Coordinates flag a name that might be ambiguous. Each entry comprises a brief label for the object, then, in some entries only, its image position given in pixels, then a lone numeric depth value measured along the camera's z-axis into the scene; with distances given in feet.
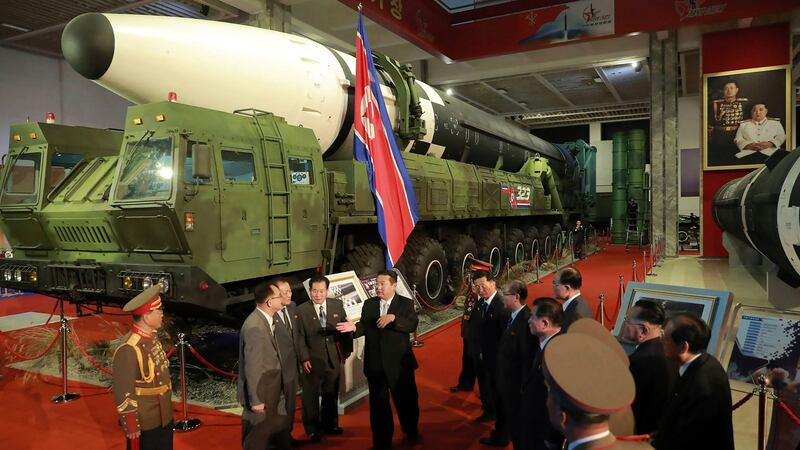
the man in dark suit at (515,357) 10.06
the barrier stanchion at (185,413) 13.46
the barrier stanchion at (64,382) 15.56
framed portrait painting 36.88
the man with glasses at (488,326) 12.66
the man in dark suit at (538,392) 8.33
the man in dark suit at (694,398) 7.11
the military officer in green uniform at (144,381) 8.96
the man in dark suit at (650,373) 8.28
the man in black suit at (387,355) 12.01
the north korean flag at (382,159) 21.36
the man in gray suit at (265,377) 10.16
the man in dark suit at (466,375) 15.97
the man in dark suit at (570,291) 10.71
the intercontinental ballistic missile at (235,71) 16.25
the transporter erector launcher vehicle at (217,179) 14.38
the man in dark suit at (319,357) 12.77
